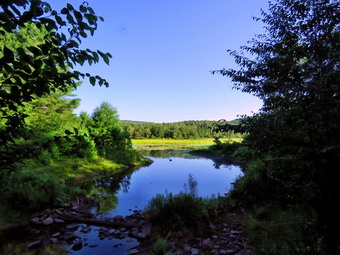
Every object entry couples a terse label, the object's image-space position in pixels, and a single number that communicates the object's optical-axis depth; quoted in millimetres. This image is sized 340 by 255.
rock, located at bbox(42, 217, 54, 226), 6603
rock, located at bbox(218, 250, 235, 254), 4719
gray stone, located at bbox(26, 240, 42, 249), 5225
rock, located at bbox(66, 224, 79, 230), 6457
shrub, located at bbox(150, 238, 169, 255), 4812
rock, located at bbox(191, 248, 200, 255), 4793
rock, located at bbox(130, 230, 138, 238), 6048
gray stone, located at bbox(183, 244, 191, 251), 4984
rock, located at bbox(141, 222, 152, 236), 6094
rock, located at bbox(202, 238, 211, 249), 5118
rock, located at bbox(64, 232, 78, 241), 5746
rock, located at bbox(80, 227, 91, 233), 6373
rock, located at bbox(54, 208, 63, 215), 7486
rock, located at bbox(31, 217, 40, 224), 6691
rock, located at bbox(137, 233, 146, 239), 5916
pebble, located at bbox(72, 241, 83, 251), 5352
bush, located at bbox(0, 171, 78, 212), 7367
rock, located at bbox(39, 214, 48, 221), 6880
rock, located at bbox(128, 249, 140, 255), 5085
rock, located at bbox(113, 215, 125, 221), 7211
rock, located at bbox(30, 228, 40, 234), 6080
